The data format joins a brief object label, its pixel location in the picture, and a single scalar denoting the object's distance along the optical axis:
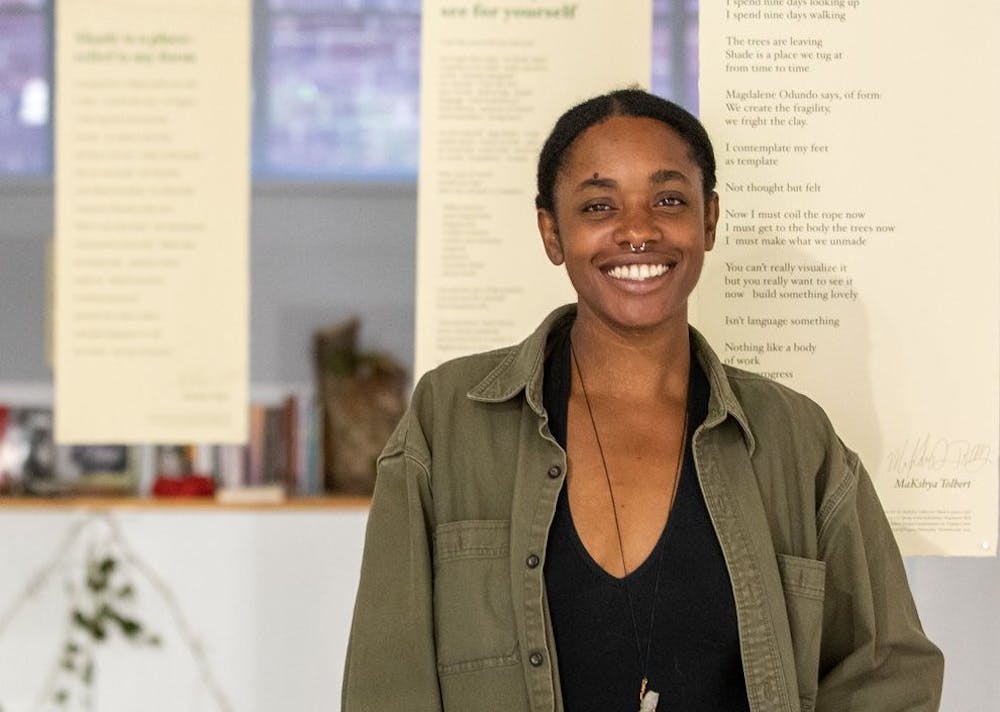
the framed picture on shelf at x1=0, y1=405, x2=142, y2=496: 5.61
